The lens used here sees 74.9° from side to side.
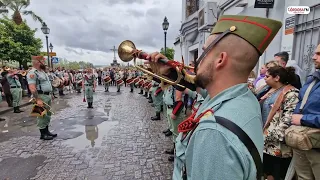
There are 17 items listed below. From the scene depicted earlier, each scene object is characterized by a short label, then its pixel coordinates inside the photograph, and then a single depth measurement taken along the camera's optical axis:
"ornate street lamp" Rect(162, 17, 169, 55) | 12.83
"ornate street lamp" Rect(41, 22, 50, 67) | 15.22
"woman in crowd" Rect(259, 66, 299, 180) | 2.67
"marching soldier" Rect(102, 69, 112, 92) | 17.86
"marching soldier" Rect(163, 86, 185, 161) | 4.50
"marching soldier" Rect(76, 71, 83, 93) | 16.78
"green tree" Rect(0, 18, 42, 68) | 13.50
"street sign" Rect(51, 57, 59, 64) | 19.16
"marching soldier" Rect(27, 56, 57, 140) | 5.37
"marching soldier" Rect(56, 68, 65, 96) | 15.22
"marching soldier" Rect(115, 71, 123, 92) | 17.92
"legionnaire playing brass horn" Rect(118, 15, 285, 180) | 0.87
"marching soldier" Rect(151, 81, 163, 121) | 8.17
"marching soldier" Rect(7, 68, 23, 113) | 9.09
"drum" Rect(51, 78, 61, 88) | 7.57
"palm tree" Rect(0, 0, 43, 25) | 18.96
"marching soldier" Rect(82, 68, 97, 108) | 10.06
